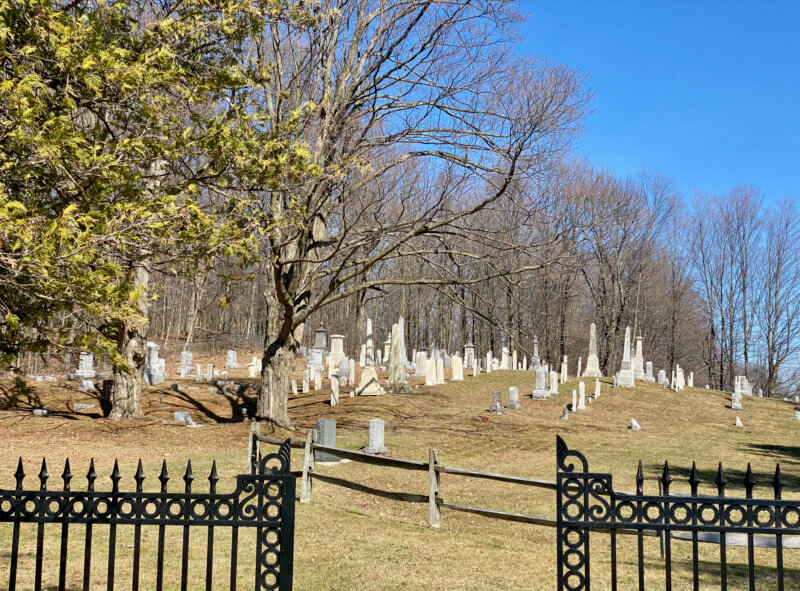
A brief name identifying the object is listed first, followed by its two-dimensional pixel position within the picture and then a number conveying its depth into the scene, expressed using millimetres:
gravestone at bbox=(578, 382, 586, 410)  26408
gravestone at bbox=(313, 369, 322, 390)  27527
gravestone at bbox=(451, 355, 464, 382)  32625
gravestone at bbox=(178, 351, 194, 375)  33219
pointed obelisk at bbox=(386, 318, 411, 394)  26484
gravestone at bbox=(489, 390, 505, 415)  23712
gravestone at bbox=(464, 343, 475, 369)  40084
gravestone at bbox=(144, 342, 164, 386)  26969
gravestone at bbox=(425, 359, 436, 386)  30062
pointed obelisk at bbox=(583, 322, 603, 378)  37500
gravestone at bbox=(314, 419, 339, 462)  12555
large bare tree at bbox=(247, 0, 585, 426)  14727
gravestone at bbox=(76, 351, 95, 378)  28484
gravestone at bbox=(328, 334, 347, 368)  34875
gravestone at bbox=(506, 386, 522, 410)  24906
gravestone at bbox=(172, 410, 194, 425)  18595
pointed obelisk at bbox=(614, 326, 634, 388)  34562
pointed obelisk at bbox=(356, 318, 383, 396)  24875
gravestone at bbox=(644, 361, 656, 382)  39566
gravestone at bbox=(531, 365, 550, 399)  28266
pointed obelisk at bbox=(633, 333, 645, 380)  38750
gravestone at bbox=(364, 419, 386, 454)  13672
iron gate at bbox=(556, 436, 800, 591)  3957
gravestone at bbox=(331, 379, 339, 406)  22264
